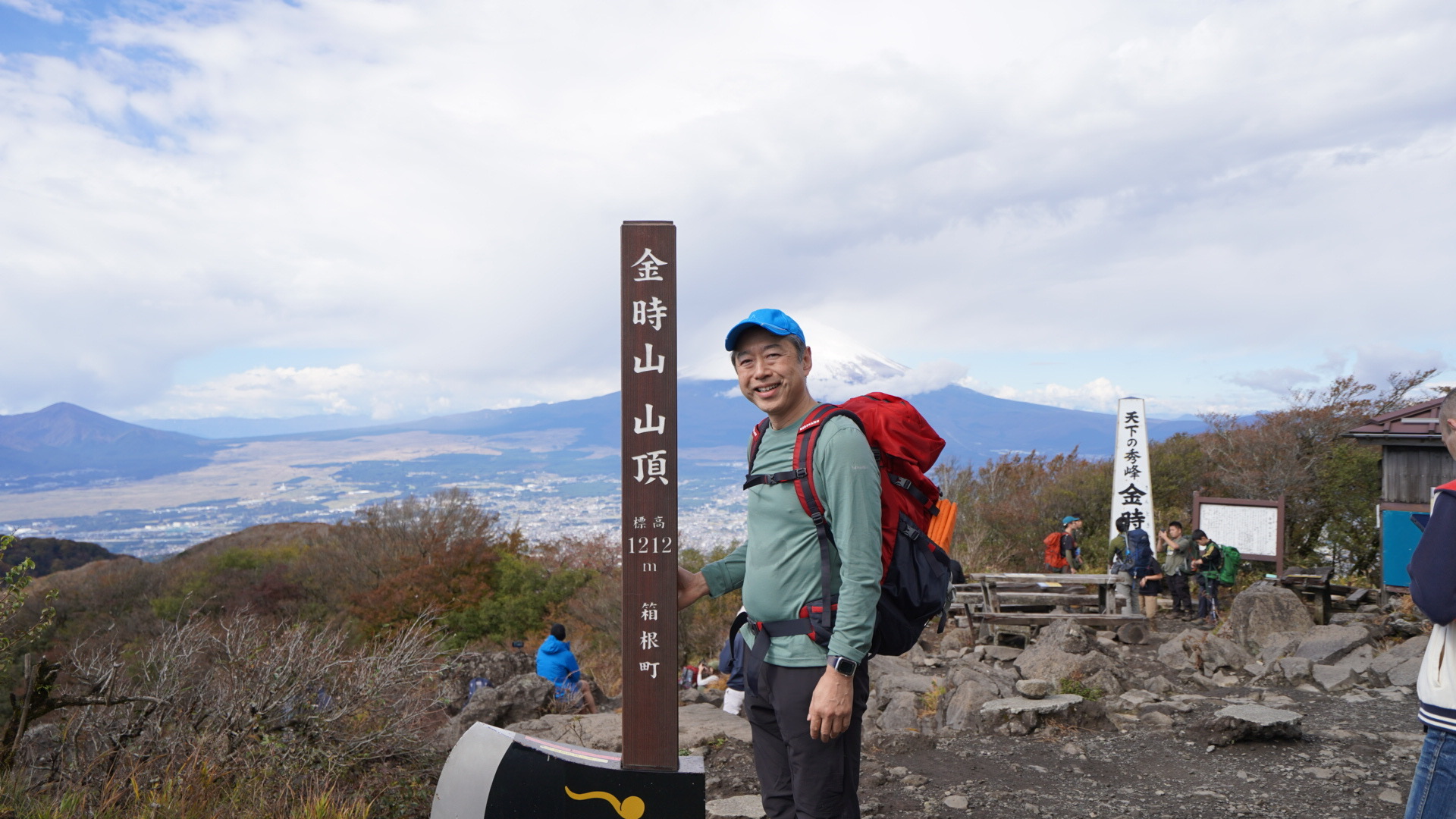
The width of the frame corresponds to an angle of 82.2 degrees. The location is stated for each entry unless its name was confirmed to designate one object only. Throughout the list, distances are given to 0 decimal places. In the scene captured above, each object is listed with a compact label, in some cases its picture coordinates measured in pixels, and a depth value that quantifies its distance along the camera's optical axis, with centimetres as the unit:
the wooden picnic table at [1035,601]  952
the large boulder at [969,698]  577
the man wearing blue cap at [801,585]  205
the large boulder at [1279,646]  753
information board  1127
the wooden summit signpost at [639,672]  285
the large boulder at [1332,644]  725
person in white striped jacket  184
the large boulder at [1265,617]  828
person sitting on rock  834
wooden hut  1059
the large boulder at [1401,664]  656
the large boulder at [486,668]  863
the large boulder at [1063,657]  659
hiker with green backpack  1073
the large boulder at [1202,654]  757
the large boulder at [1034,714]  556
